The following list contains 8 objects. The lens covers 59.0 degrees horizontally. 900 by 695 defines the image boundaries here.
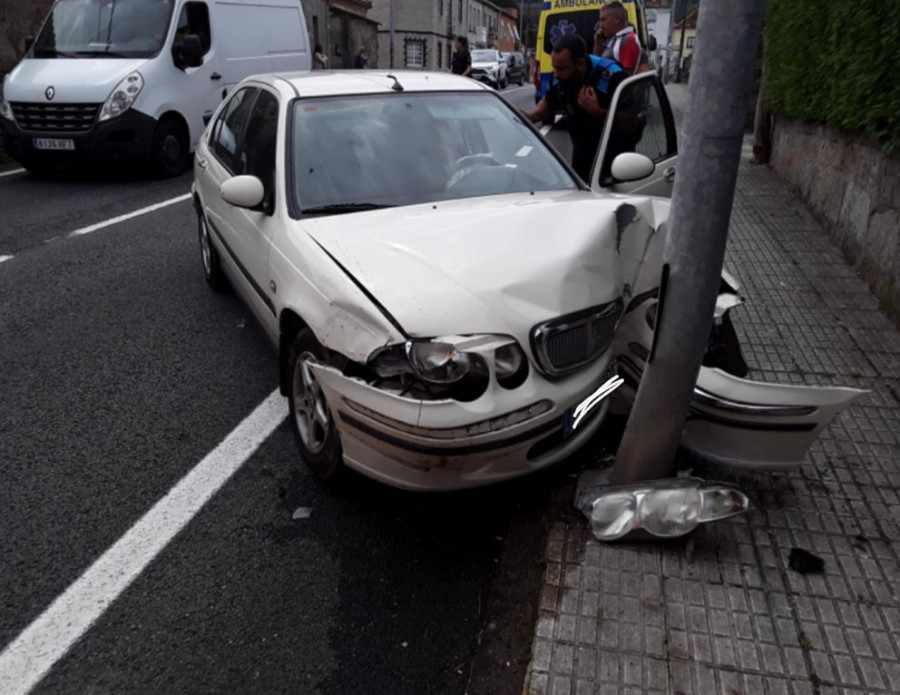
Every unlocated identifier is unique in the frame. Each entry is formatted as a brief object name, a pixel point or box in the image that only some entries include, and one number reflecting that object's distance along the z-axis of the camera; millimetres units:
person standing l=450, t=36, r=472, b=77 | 19641
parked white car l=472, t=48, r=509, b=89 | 38625
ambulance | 17891
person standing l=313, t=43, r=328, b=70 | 21281
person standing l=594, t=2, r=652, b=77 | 7695
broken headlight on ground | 2898
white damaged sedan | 2822
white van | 9852
